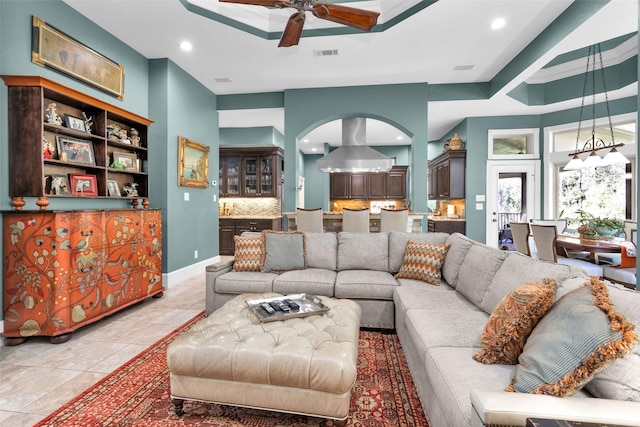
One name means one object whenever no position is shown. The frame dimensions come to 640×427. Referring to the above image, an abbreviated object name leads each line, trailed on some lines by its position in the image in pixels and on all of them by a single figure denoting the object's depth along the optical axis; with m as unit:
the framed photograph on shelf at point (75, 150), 3.04
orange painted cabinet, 2.60
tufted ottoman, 1.57
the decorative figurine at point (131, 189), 3.93
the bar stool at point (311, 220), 4.84
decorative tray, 2.03
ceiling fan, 2.59
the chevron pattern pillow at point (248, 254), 3.33
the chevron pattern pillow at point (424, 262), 2.92
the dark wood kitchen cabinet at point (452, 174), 6.83
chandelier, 4.02
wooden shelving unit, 2.70
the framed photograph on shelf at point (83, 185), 3.20
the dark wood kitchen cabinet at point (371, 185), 9.30
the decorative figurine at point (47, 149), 2.86
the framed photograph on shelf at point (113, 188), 3.60
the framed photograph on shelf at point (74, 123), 3.07
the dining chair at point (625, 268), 3.10
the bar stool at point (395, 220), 4.65
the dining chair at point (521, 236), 4.18
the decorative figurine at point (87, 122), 3.29
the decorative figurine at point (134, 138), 3.94
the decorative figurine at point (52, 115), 2.90
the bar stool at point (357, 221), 4.75
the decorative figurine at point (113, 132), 3.59
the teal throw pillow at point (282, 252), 3.30
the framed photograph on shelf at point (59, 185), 2.98
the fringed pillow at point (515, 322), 1.35
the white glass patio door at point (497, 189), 6.52
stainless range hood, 5.78
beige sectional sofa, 0.99
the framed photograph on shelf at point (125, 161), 3.72
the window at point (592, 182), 5.43
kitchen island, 5.11
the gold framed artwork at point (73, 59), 2.92
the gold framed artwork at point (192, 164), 4.69
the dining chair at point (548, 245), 3.58
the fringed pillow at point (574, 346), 1.02
